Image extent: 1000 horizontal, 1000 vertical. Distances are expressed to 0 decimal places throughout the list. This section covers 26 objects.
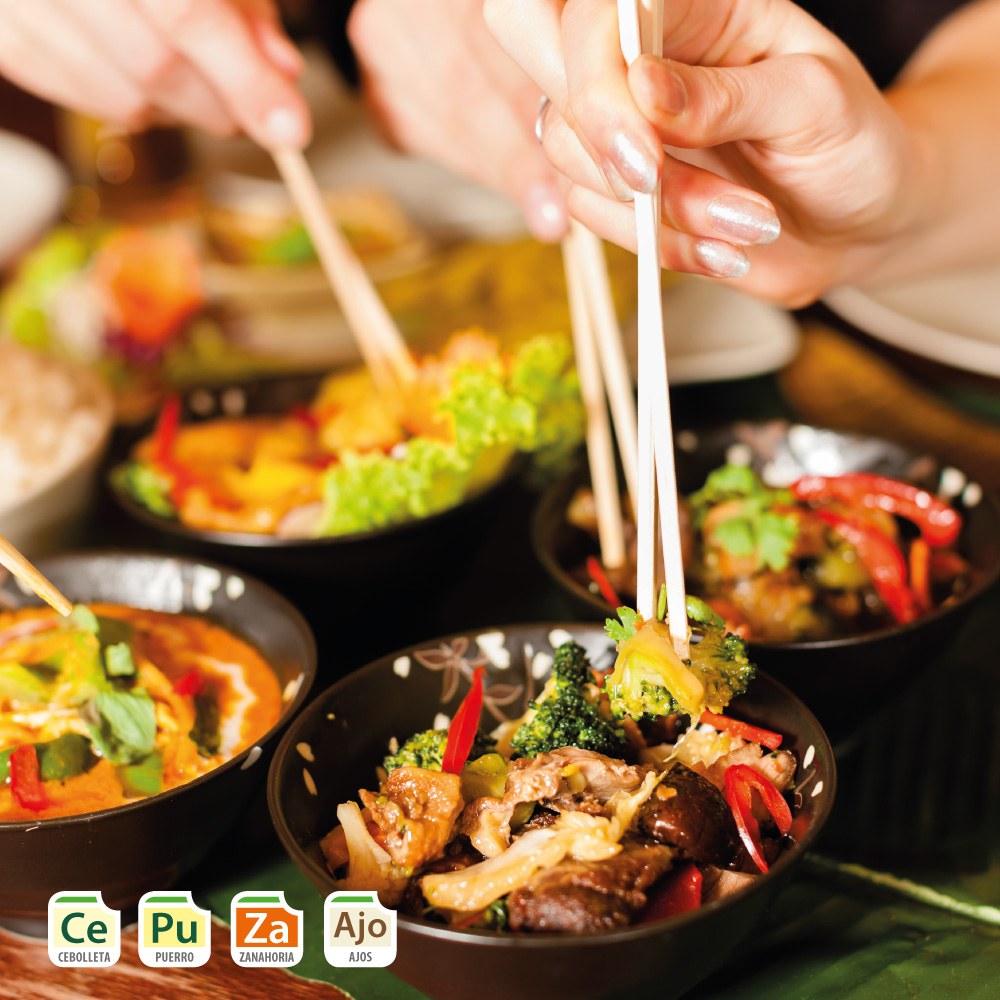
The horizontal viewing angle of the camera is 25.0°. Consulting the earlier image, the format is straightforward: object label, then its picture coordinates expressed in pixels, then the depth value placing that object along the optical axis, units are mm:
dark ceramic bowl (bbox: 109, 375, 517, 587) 572
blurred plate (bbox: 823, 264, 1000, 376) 664
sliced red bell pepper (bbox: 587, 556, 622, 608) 533
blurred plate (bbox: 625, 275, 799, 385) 704
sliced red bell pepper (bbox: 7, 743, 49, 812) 488
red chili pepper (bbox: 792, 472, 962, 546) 572
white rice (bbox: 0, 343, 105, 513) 608
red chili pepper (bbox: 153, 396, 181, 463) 627
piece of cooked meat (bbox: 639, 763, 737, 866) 460
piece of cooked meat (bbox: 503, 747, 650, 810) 464
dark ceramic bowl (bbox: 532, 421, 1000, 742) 511
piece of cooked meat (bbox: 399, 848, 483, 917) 459
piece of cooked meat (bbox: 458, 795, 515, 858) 465
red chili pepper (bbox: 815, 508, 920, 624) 549
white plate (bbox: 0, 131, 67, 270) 757
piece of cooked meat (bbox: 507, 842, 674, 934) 440
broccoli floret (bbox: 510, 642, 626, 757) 482
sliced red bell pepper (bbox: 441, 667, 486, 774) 483
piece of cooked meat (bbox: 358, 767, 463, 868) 461
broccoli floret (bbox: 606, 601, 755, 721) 462
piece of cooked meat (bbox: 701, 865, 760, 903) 455
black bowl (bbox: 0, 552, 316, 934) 472
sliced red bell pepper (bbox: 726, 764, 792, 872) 466
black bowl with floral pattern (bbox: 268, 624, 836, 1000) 436
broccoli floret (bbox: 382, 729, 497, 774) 487
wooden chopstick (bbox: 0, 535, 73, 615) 506
